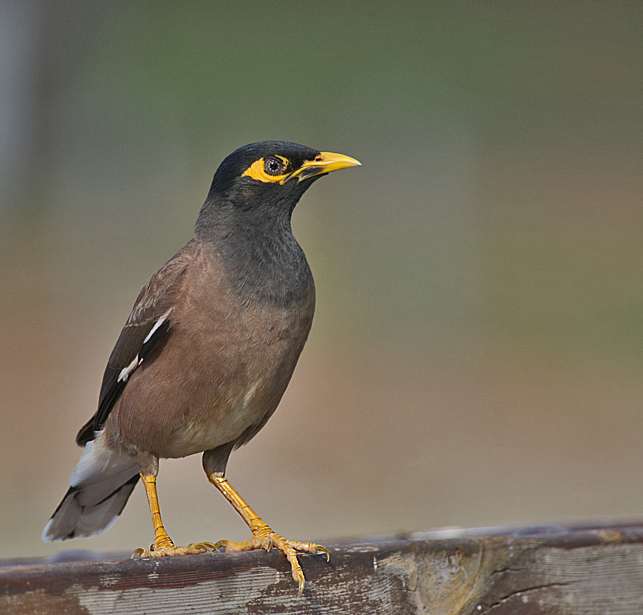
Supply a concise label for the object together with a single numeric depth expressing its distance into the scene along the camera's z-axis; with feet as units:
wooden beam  17.83
